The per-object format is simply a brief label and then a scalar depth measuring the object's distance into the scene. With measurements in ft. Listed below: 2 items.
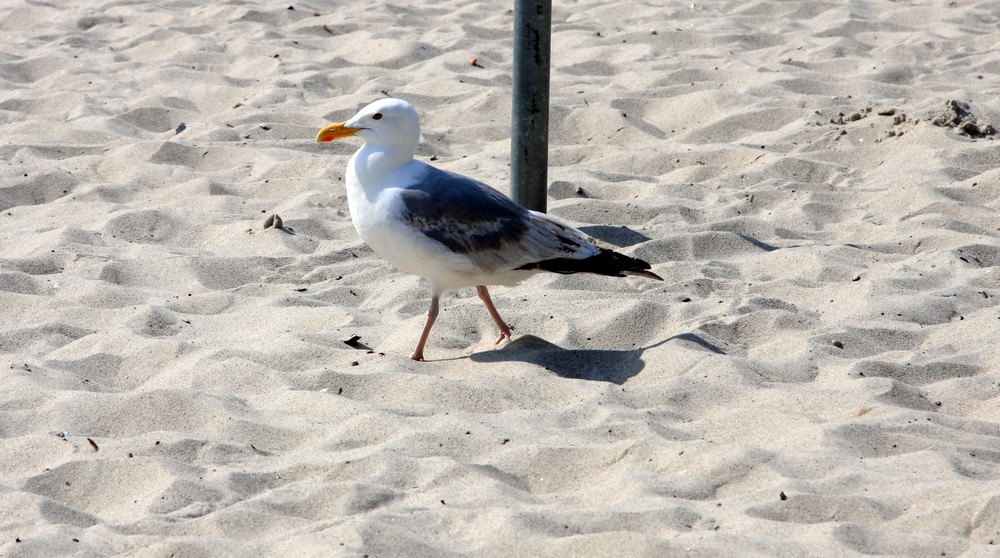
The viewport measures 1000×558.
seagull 28.14
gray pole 34.83
